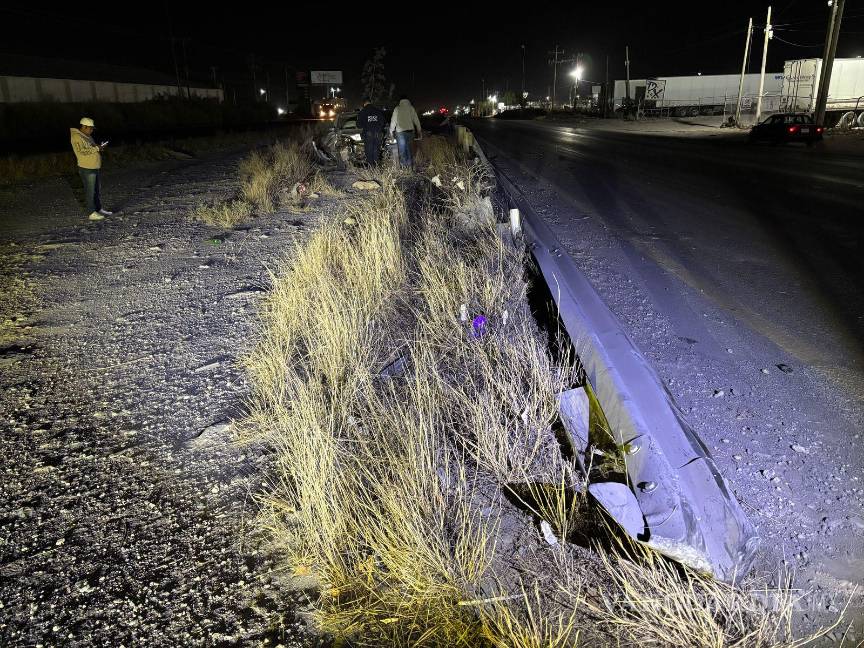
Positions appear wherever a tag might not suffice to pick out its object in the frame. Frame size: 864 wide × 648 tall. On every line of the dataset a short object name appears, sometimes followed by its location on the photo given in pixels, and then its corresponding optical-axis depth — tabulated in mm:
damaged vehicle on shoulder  16734
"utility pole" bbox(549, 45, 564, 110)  96312
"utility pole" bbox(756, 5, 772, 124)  38984
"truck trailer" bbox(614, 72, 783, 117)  65000
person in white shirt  13273
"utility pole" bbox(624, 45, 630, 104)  66050
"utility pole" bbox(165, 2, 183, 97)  46997
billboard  115062
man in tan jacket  9734
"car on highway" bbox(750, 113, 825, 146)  24625
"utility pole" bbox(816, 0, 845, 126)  27406
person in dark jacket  13961
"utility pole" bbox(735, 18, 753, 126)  42594
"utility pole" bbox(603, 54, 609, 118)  66631
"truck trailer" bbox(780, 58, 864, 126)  42906
